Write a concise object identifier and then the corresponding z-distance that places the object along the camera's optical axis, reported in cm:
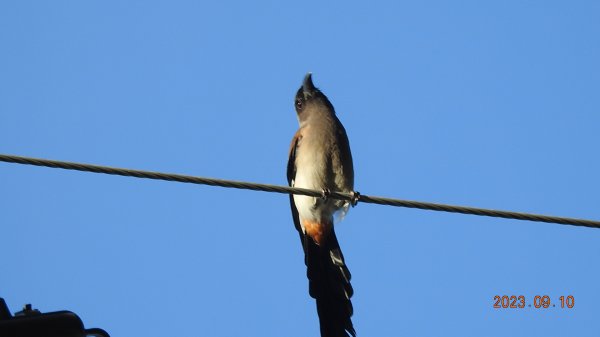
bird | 1381
